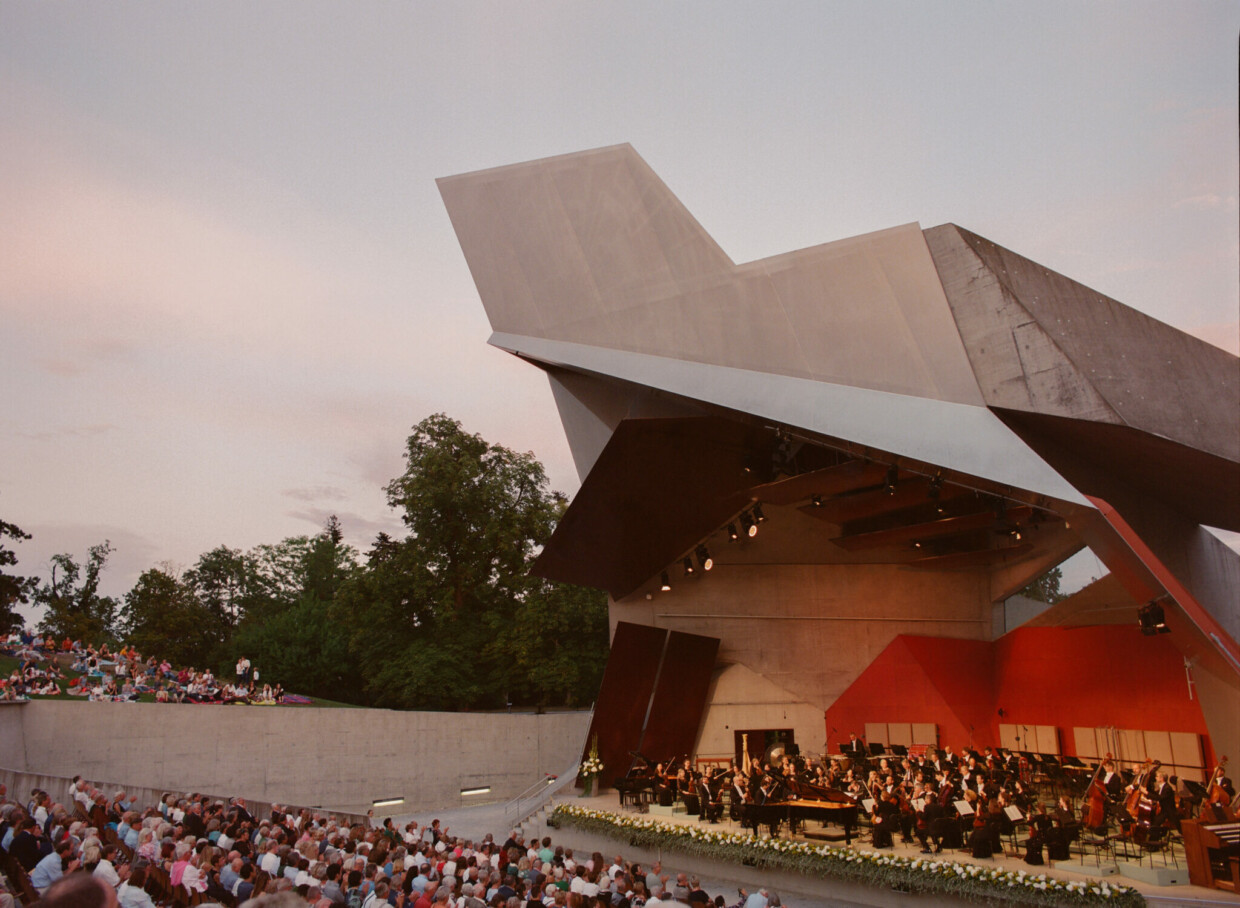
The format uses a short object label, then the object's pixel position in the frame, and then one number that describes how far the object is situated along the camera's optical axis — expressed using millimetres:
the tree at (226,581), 48031
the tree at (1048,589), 20141
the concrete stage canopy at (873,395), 12492
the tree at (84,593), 53875
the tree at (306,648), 35062
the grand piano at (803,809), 14133
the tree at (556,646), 31922
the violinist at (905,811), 14141
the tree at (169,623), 37719
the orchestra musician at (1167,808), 11812
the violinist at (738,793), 15531
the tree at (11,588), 30031
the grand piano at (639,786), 18531
